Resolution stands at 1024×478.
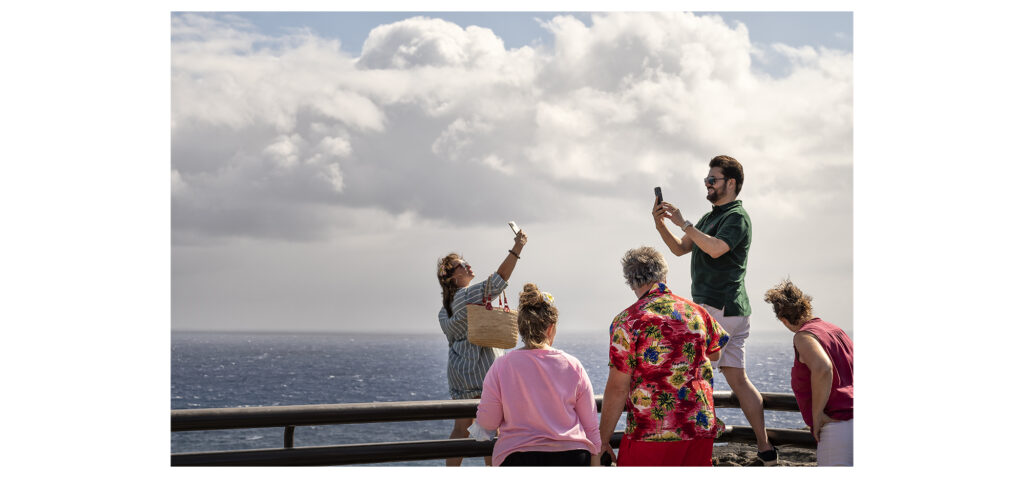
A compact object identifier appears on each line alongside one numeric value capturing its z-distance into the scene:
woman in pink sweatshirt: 3.86
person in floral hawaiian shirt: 3.95
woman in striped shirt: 5.03
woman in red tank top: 4.39
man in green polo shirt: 4.92
